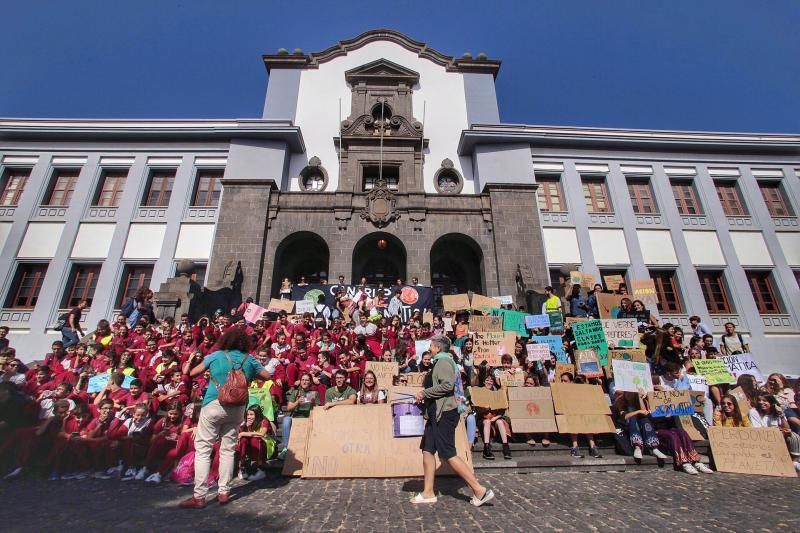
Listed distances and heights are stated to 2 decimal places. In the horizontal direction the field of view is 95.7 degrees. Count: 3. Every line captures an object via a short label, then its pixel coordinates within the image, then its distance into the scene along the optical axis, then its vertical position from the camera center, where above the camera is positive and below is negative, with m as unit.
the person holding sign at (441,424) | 3.91 -0.27
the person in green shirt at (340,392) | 6.56 +0.14
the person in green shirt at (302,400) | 6.87 +0.01
